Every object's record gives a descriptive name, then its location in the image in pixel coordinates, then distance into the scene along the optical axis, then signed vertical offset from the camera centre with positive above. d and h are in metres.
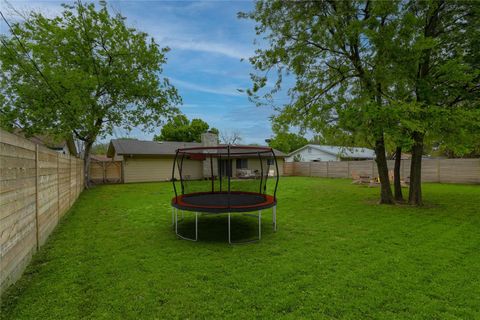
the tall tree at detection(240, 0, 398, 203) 7.11 +3.18
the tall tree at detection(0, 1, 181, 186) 12.85 +4.68
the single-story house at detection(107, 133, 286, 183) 17.95 +0.31
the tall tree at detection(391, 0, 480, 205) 6.44 +2.43
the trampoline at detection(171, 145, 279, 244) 4.70 -0.80
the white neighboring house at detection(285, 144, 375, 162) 29.41 +0.93
